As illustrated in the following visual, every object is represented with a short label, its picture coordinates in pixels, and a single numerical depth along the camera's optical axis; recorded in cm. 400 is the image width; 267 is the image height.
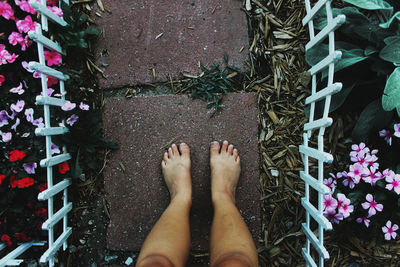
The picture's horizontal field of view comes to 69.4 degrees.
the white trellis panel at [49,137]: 136
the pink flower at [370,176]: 148
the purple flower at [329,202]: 148
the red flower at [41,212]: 158
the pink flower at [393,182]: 143
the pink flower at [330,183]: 158
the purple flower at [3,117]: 156
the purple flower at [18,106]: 153
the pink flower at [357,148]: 154
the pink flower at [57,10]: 156
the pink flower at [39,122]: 155
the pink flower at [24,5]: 151
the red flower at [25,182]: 149
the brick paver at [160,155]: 177
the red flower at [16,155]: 146
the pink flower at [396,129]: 147
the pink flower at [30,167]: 153
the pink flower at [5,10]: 151
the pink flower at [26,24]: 150
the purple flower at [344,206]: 146
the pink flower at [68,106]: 153
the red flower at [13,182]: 150
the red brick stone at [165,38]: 176
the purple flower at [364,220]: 152
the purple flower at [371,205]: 148
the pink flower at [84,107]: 162
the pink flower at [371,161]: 149
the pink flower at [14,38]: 153
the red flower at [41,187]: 157
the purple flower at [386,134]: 157
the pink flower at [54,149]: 155
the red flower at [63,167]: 160
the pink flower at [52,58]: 161
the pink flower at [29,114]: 152
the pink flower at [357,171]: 150
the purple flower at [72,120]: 159
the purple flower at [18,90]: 151
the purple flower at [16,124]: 155
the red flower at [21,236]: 158
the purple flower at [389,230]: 153
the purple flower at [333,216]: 150
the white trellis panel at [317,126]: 130
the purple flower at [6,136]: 152
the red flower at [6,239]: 155
